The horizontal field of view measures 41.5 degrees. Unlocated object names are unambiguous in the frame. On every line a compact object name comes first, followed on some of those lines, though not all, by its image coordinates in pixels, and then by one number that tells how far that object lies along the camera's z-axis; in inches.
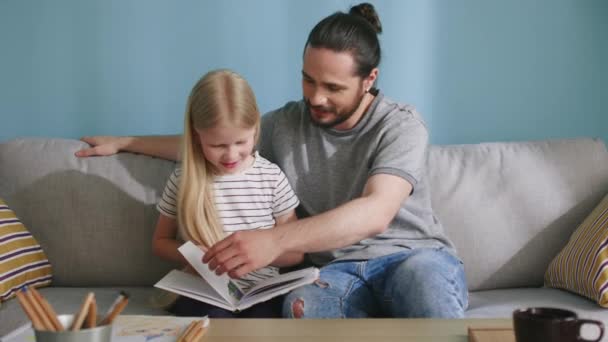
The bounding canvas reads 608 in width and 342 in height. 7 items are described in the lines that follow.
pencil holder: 35.9
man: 66.7
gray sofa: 83.7
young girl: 71.2
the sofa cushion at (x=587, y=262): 72.5
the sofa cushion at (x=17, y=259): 77.3
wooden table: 47.9
